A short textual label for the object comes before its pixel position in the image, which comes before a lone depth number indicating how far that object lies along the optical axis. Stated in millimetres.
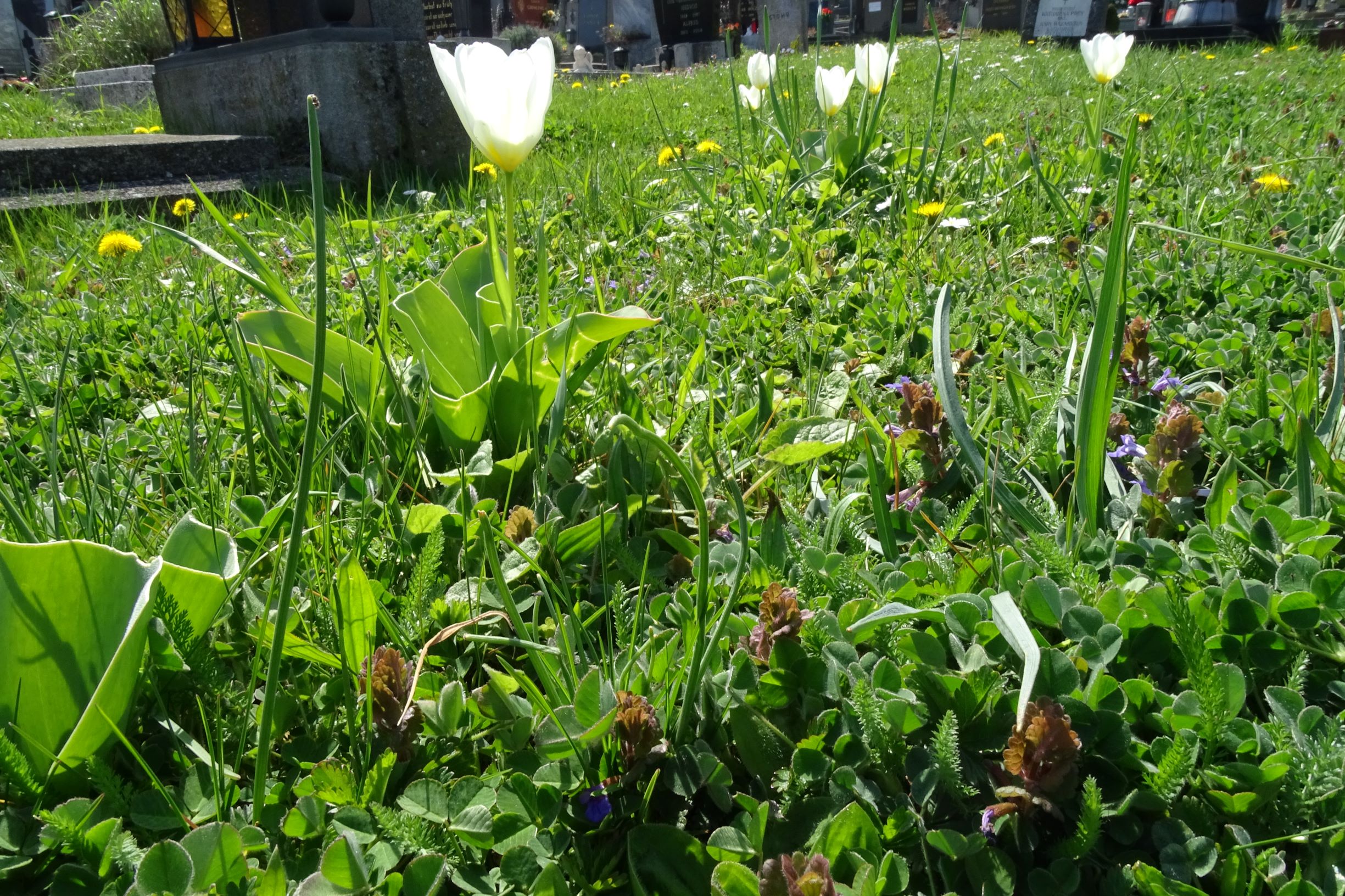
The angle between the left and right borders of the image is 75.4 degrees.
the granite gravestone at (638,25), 22953
